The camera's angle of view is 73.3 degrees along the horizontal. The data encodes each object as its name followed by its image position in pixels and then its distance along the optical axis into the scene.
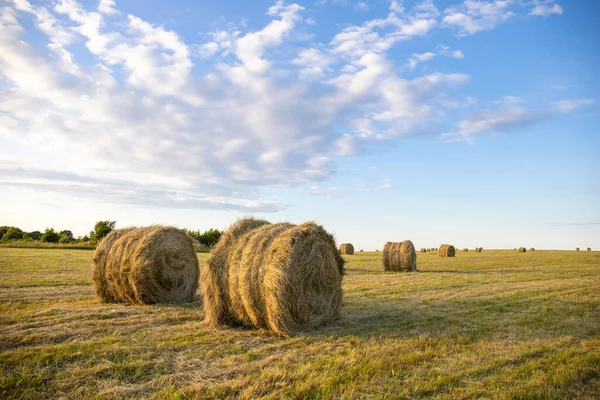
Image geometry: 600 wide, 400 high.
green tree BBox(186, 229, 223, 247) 45.62
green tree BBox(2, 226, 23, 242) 56.70
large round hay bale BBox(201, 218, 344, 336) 6.88
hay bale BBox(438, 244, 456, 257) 35.47
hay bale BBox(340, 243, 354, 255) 39.19
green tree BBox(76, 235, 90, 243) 50.66
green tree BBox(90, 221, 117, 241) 44.47
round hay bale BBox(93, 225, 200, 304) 9.93
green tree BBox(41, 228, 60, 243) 51.88
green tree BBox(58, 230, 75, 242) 52.87
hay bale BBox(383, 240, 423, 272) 20.08
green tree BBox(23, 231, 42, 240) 61.67
